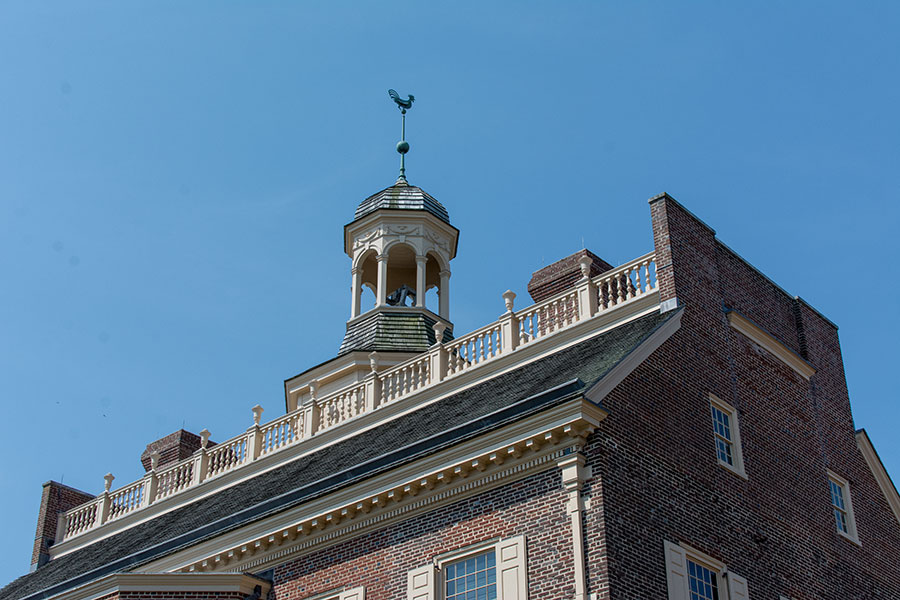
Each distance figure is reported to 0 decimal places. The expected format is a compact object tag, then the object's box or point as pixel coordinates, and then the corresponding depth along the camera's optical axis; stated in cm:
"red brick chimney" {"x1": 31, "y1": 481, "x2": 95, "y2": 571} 3306
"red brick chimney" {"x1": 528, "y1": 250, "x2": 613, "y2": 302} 2617
